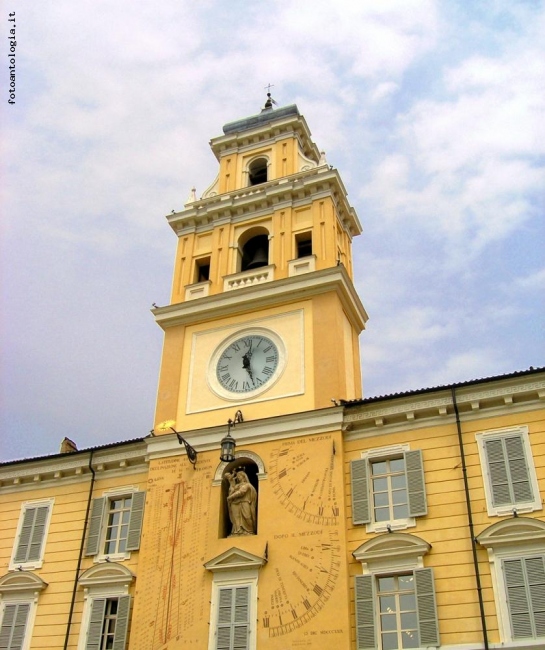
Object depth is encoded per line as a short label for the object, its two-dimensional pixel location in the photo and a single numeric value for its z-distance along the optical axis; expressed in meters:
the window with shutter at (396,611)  18.16
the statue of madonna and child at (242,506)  21.59
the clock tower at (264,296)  24.17
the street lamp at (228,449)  20.66
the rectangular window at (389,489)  20.28
